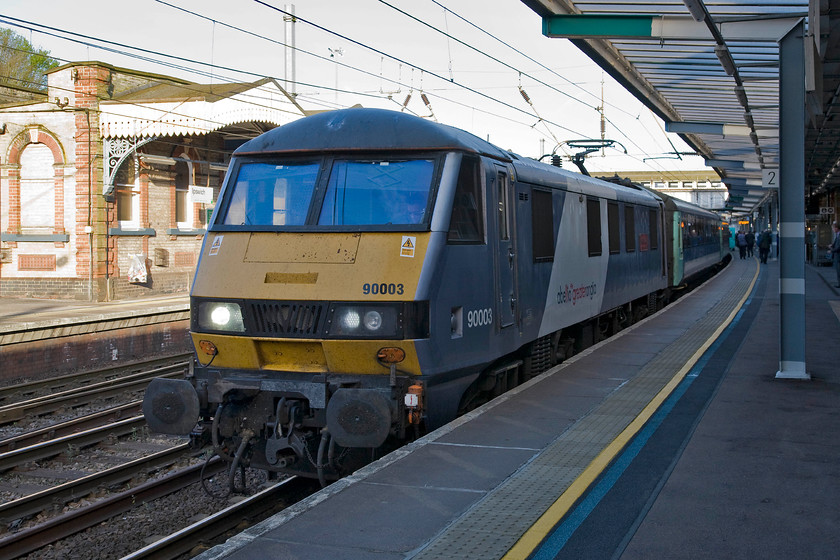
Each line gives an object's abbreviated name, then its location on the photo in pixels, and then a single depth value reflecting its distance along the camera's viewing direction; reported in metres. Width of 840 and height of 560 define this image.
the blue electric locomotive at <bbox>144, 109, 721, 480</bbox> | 6.84
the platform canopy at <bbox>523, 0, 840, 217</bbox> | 11.20
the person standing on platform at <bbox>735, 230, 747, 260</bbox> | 55.15
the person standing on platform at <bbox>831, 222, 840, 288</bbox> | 24.69
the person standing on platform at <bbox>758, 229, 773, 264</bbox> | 42.88
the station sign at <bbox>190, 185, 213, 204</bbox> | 23.19
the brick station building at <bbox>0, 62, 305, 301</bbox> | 23.98
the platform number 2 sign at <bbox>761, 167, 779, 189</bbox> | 12.38
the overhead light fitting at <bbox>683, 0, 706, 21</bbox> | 10.44
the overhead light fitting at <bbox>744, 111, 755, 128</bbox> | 20.33
